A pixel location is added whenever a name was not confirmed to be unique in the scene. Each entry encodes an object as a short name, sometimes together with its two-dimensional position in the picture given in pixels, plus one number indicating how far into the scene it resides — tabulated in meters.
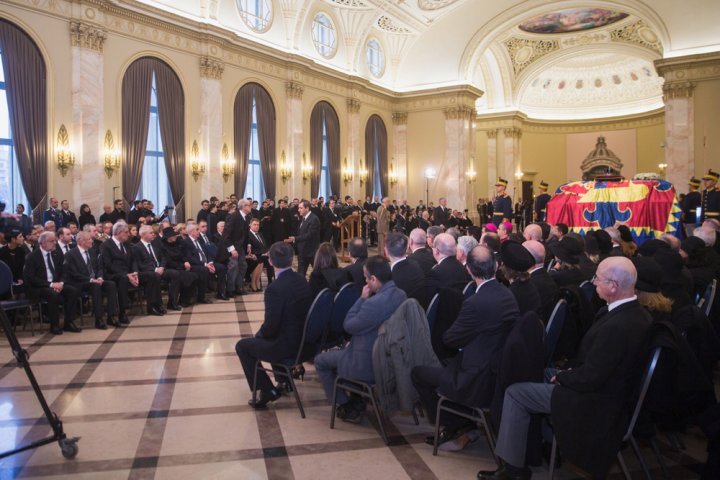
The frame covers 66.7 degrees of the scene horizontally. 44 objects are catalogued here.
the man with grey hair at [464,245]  5.29
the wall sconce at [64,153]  12.16
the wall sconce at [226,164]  16.02
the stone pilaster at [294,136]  18.33
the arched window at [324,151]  19.64
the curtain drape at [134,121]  13.52
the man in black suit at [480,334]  3.42
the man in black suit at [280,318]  4.44
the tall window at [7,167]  11.48
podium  15.38
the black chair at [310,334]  4.41
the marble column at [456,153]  23.45
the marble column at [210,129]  15.36
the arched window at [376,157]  22.61
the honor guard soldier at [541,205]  13.77
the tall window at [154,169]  14.30
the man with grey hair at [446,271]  4.96
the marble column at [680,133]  19.45
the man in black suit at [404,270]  4.80
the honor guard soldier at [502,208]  12.61
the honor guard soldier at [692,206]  12.41
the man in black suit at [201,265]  9.52
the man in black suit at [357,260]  5.32
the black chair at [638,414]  2.83
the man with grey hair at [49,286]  7.29
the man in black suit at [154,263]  8.60
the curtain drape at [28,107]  11.33
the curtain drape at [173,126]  14.41
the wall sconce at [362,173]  21.98
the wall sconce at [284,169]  18.27
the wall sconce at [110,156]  13.04
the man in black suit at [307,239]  10.04
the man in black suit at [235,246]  10.02
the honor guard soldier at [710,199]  11.17
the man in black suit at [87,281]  7.66
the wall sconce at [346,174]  21.25
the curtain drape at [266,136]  17.31
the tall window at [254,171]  17.22
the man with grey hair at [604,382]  2.82
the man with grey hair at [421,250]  5.73
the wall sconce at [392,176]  24.20
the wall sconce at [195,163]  15.19
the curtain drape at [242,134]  16.50
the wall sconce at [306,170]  19.16
